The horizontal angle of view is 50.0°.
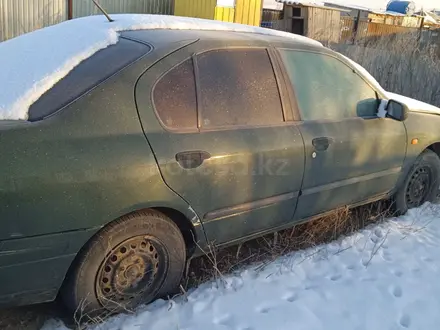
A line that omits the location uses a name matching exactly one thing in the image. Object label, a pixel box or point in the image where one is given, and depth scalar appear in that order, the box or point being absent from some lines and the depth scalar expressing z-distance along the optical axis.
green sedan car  2.28
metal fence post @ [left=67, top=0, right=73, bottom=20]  10.64
